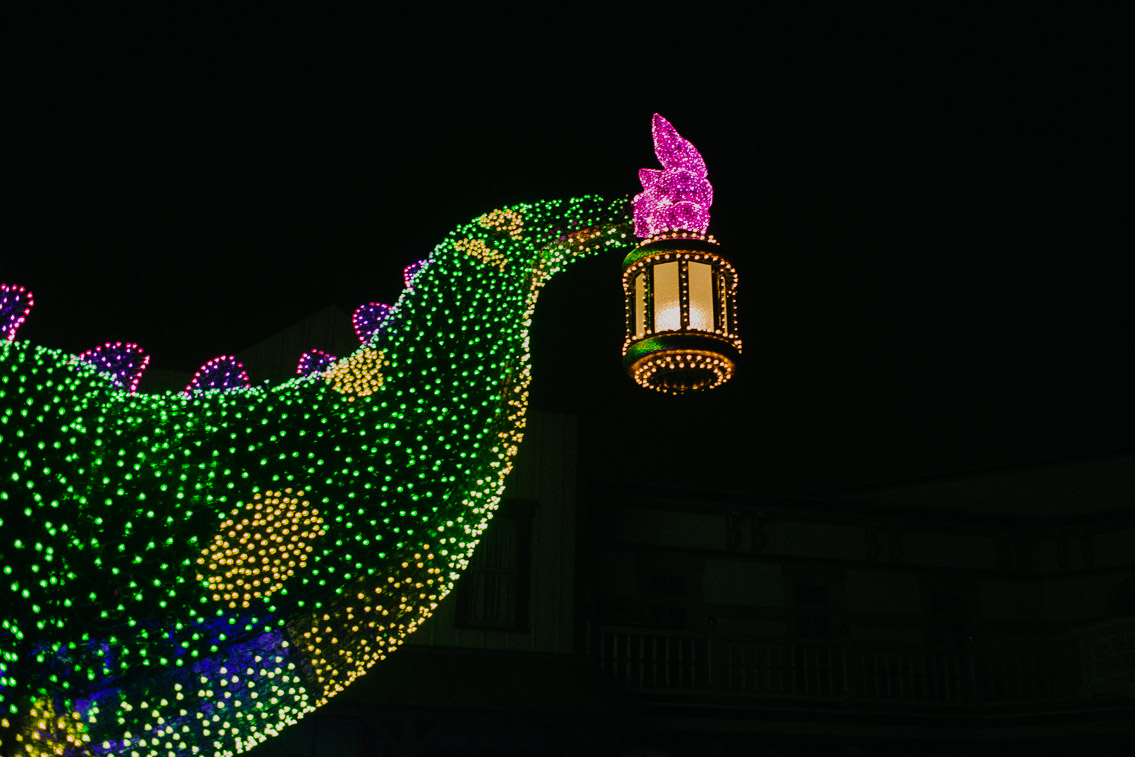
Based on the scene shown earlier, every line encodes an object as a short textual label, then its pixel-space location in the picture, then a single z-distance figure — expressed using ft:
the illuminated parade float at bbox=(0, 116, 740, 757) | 18.44
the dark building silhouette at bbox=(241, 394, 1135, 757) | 41.19
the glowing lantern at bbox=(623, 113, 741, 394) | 19.42
